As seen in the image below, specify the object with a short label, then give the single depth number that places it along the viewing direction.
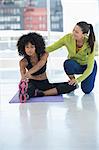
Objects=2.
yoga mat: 4.39
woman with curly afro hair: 4.41
